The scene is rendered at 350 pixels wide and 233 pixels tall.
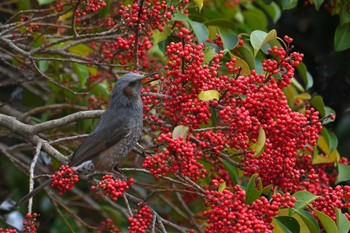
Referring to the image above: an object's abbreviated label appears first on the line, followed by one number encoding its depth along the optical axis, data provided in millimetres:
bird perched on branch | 10617
